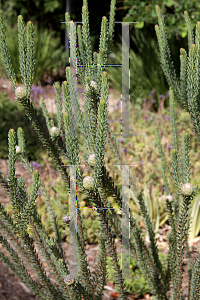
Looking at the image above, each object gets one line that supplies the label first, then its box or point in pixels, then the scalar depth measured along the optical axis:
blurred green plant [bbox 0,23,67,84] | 7.03
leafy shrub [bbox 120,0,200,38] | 4.29
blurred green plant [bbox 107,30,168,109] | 5.63
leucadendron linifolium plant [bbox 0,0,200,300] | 0.98
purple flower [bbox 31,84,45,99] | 5.11
